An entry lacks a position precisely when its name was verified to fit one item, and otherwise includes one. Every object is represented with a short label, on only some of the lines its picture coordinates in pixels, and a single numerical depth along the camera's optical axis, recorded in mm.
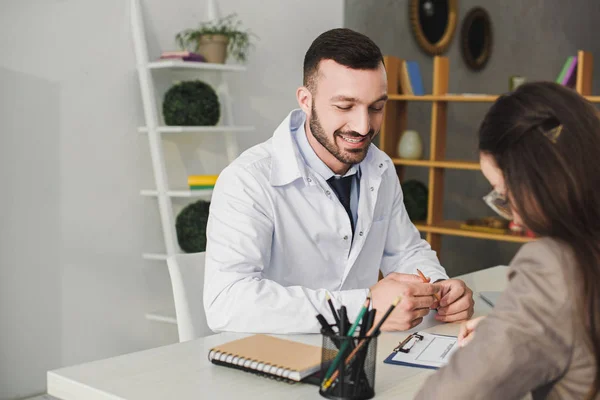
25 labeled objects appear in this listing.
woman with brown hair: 834
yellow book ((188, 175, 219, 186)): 3336
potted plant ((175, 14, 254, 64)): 3439
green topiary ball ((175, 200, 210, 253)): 3322
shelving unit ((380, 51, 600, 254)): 4125
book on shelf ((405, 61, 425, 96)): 4297
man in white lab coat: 1664
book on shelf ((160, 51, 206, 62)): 3283
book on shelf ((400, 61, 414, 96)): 4297
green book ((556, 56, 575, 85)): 3914
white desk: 1222
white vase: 4305
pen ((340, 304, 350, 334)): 1190
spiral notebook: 1263
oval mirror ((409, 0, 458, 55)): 4977
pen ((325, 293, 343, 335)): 1201
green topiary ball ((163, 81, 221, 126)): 3305
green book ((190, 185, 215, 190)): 3340
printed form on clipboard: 1388
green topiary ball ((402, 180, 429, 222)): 4289
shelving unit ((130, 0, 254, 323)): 3273
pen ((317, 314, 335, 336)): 1193
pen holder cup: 1167
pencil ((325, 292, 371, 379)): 1160
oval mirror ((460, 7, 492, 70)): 5336
